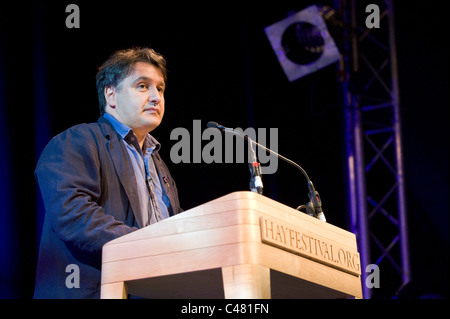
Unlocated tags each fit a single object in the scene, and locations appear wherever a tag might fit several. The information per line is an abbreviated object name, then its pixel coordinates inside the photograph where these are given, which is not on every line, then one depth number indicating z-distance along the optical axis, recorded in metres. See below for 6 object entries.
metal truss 12.54
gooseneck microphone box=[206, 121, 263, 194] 5.36
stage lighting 12.61
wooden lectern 4.19
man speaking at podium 5.27
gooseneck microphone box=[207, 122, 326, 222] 5.94
